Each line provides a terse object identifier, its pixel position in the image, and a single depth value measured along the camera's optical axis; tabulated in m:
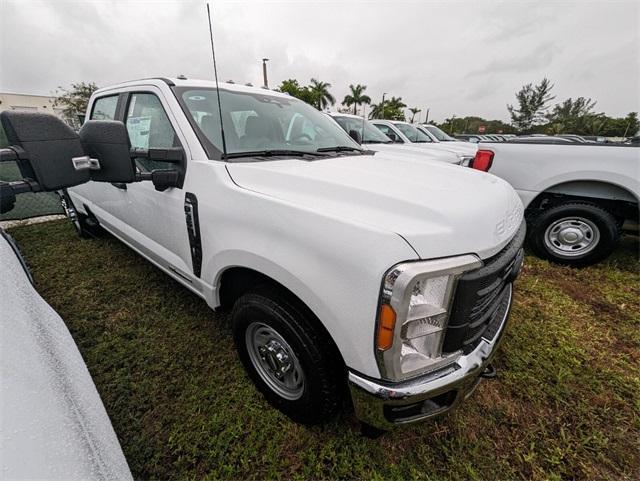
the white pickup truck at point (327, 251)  1.09
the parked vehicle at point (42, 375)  0.65
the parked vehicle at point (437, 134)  9.66
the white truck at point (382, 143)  4.83
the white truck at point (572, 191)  3.14
